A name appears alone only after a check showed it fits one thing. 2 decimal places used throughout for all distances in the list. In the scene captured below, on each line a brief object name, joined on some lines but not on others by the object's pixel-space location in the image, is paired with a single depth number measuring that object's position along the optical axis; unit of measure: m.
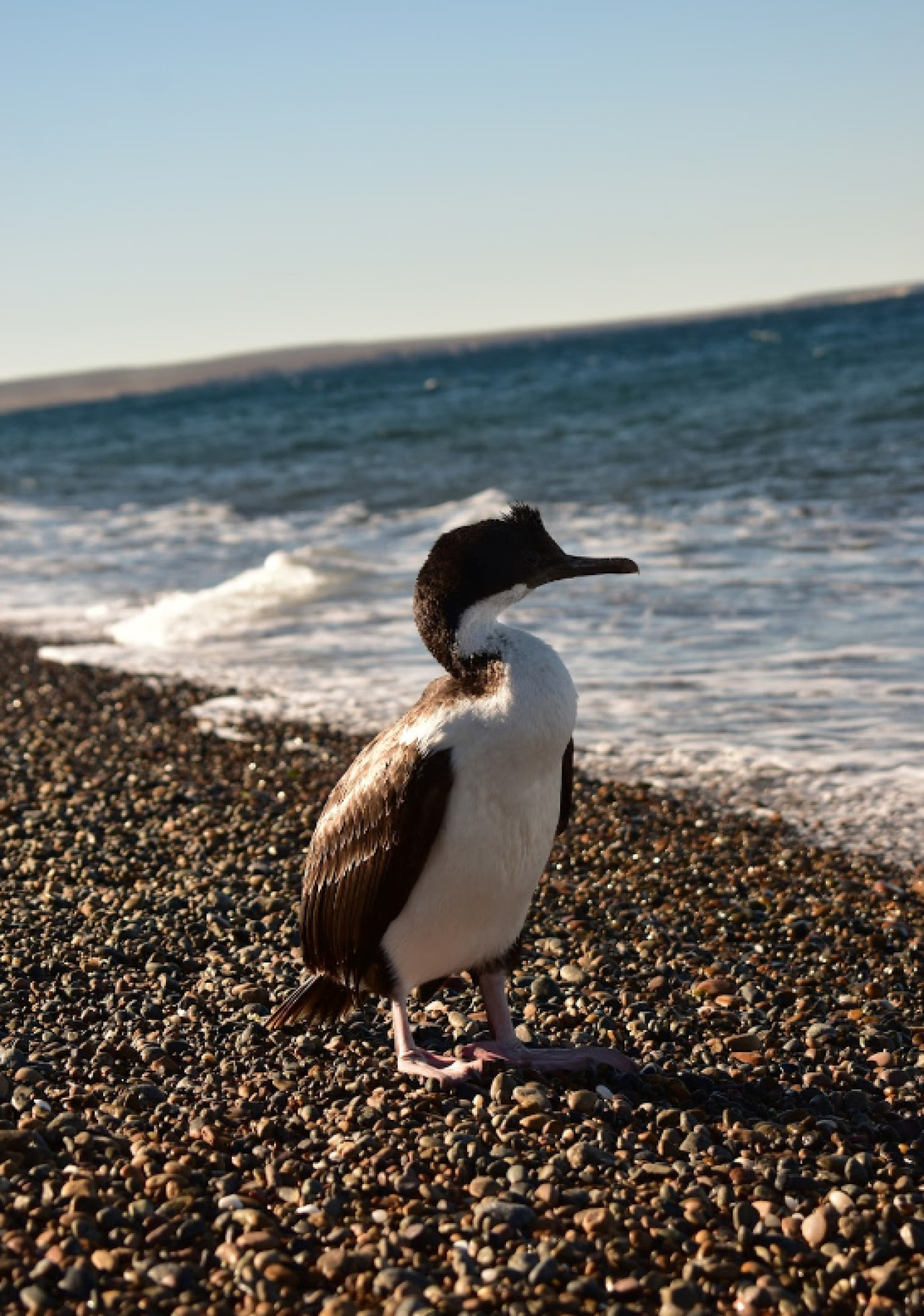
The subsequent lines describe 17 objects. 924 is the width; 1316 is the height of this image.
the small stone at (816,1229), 3.86
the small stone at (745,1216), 3.92
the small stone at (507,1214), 3.90
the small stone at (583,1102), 4.62
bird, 4.56
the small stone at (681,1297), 3.56
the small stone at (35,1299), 3.54
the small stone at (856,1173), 4.22
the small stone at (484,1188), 4.05
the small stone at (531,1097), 4.63
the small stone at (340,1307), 3.52
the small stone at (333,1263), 3.70
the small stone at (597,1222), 3.86
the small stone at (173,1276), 3.65
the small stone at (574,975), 5.82
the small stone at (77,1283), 3.60
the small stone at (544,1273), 3.65
